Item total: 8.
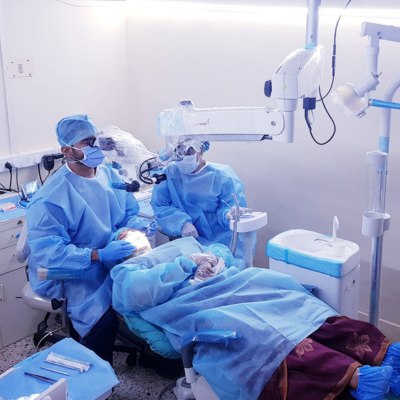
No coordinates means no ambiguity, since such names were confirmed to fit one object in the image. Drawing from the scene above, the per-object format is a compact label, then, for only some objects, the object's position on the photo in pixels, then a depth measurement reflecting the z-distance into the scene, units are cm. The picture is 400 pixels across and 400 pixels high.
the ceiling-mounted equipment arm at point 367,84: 161
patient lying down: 153
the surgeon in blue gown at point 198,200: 251
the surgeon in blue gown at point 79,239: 209
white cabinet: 258
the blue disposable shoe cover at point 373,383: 147
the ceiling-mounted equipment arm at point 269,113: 146
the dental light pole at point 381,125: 162
